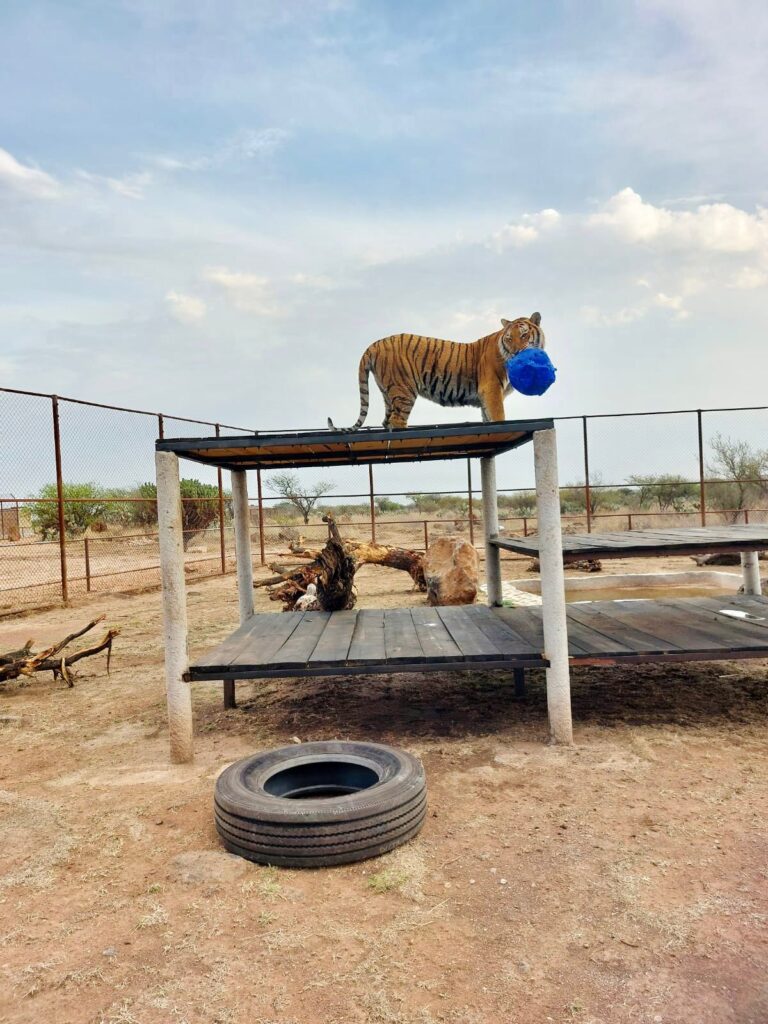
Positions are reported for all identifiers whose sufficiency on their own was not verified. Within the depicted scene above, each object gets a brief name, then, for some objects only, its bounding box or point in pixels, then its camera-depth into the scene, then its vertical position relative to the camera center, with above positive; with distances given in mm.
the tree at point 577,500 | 28344 +202
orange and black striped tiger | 5410 +1181
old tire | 2818 -1323
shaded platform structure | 4160 -930
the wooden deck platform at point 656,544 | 4613 -312
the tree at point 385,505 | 40309 +527
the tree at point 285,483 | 31672 +1690
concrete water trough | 10586 -1428
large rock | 9367 -894
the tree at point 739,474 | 22250 +791
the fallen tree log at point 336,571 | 8133 -820
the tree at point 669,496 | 25672 +175
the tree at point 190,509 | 22125 +480
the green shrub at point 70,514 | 21156 +451
